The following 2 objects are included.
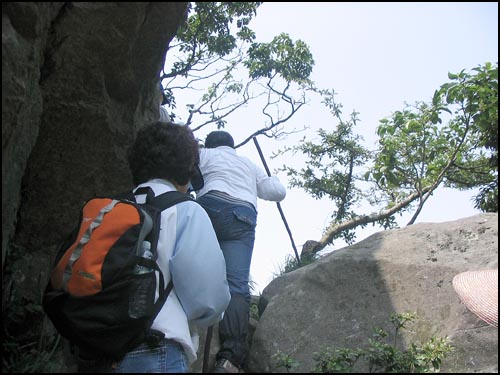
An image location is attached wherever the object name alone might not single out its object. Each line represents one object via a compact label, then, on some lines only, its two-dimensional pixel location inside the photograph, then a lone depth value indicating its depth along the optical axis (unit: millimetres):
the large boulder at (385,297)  4742
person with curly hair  2344
